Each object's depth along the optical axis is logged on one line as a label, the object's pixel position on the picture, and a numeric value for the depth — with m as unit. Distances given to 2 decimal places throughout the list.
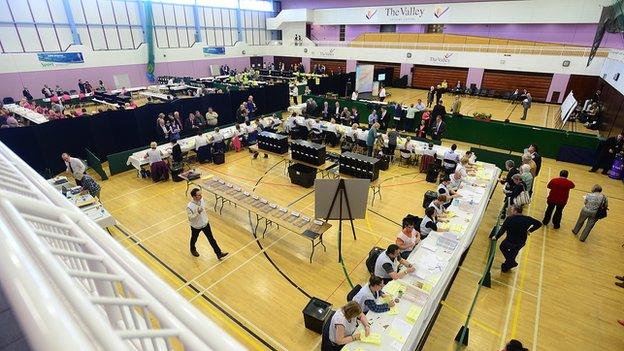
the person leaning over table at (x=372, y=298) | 5.34
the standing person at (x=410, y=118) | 18.08
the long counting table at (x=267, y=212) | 8.46
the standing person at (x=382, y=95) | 24.00
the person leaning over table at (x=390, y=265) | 6.09
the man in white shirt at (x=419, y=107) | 18.34
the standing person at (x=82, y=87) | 25.91
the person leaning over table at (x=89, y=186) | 9.77
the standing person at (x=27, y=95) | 23.36
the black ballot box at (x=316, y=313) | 6.24
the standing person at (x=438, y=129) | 15.20
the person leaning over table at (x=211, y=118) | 17.09
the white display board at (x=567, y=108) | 16.79
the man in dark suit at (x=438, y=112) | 17.06
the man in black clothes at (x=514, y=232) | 7.24
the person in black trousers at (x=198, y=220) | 7.49
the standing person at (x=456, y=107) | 18.04
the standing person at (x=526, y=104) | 20.34
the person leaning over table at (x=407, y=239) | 6.97
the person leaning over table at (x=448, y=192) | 8.80
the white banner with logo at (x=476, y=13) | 23.89
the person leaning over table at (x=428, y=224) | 7.45
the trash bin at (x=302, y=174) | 12.23
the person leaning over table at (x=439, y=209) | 7.92
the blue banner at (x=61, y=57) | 24.85
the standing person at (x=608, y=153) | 12.91
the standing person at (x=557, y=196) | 9.07
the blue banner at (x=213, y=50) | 36.25
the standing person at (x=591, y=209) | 8.48
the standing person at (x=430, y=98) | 23.99
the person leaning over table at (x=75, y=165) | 9.98
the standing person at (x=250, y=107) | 19.34
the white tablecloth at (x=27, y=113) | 16.97
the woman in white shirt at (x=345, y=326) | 4.73
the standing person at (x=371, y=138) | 13.40
